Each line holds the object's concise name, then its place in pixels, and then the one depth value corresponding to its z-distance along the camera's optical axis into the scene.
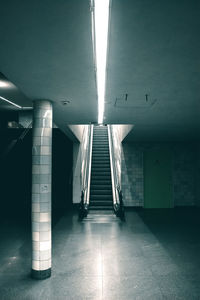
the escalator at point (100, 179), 8.15
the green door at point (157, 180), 9.88
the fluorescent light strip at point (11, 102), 7.54
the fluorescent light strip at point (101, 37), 1.73
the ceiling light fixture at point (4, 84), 5.83
